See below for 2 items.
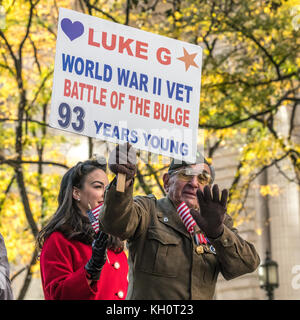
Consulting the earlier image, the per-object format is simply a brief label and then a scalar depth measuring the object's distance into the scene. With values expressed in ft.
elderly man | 25.93
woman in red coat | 31.01
